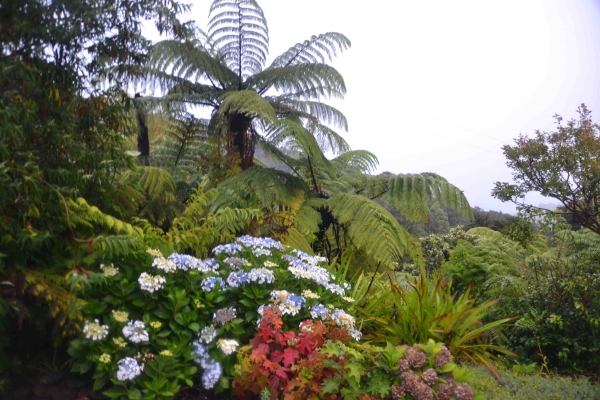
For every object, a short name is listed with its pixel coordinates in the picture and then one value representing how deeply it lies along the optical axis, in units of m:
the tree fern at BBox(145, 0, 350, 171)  5.01
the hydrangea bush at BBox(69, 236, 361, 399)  1.99
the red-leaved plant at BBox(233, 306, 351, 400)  2.06
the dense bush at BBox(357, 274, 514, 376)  3.04
